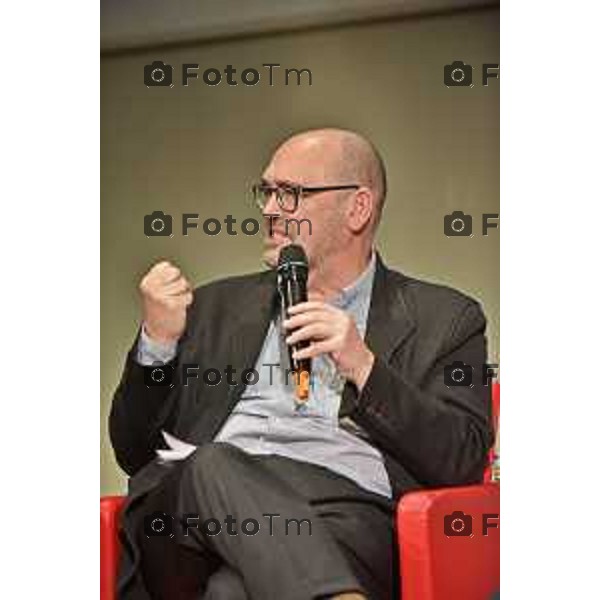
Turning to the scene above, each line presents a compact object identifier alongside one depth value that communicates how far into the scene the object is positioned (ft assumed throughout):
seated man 15.76
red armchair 15.60
